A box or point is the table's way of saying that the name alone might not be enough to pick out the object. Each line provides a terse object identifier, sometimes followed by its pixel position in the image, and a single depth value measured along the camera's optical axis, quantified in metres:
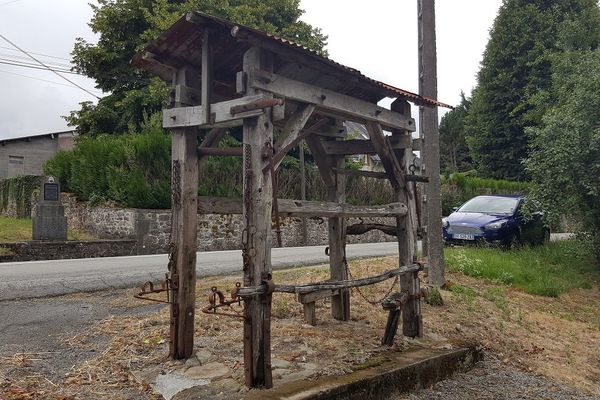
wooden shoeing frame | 4.04
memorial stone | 15.52
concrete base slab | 3.89
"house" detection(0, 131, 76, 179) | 31.11
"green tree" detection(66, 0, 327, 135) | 22.00
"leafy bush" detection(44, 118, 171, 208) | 17.56
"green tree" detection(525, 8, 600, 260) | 10.83
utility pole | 8.51
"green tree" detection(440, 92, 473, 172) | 48.50
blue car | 12.19
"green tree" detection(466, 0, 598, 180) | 31.47
